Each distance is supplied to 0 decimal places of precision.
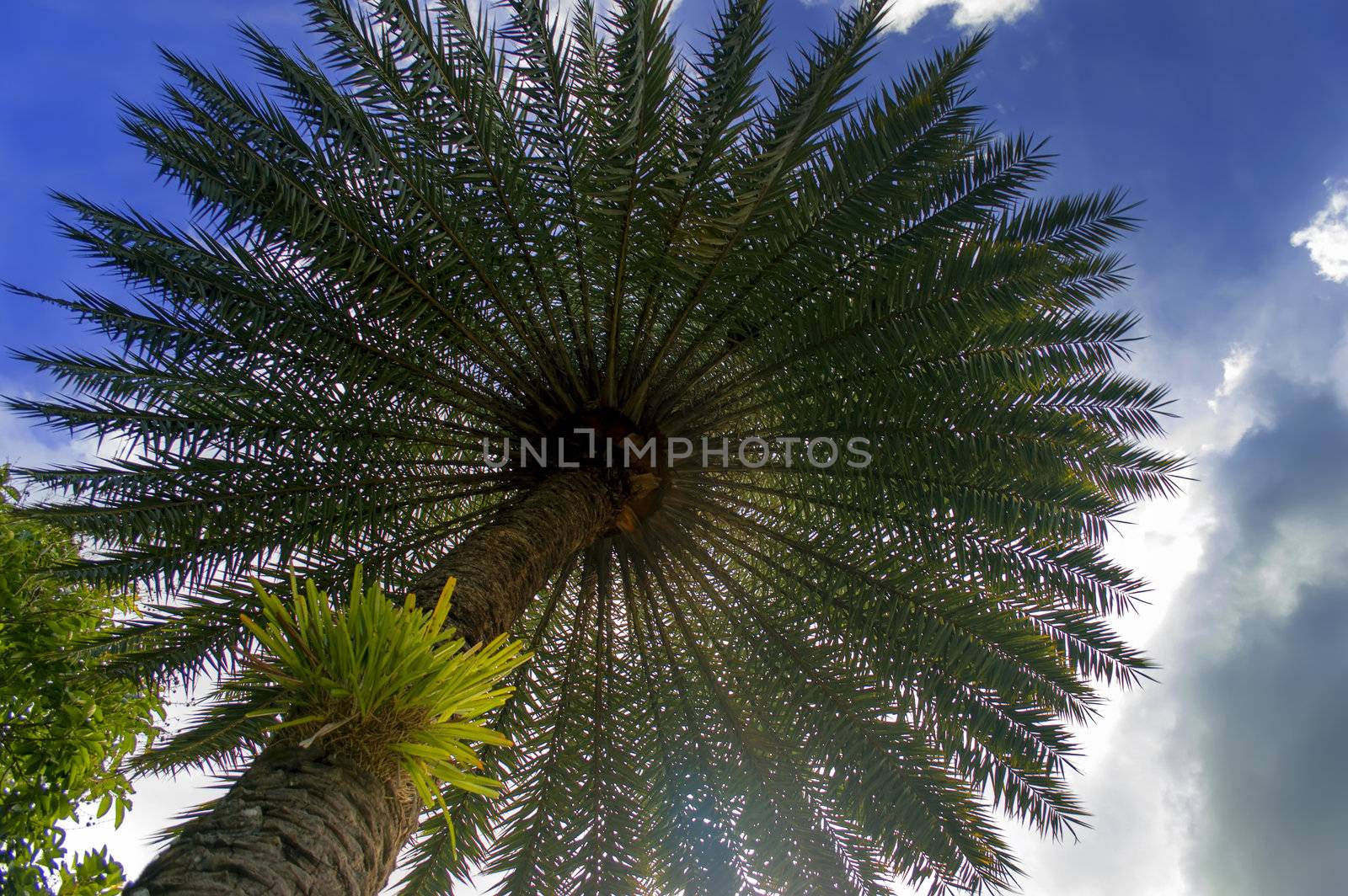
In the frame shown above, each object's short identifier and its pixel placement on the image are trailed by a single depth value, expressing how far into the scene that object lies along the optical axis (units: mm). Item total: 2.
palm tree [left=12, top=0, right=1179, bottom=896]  4508
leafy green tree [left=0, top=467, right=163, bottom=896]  3695
